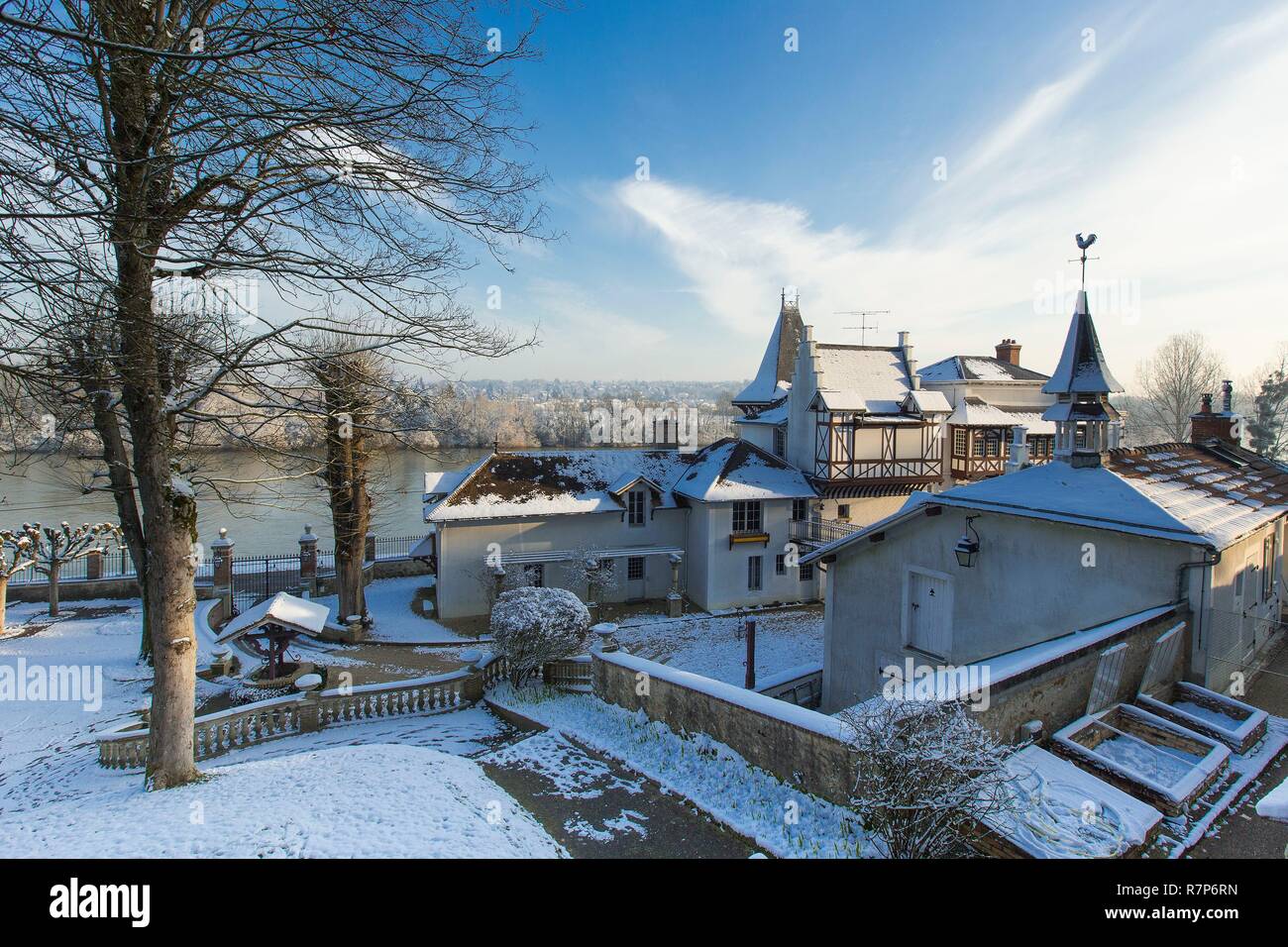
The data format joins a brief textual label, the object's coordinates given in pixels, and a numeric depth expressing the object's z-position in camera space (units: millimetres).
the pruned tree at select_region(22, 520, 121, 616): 19672
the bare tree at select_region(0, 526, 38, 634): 18078
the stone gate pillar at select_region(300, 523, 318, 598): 23080
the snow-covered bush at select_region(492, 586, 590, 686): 12828
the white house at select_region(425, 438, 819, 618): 21531
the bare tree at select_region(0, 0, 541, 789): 4496
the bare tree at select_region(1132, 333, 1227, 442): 38969
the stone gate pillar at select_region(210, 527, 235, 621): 20688
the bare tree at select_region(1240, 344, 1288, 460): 33875
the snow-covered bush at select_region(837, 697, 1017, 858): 5117
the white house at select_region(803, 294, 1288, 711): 8828
